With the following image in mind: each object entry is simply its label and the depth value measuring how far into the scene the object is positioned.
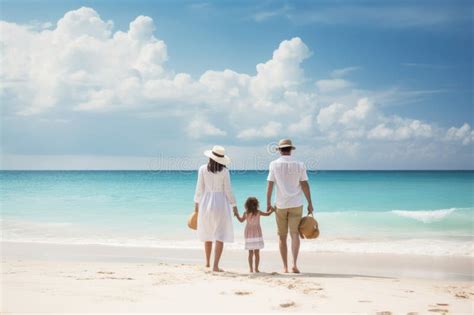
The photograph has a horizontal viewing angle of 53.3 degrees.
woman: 6.29
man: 6.34
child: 6.33
